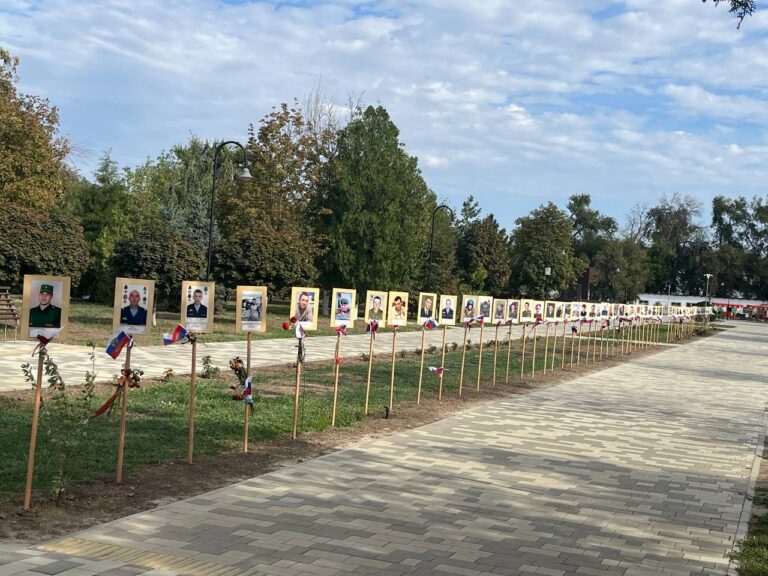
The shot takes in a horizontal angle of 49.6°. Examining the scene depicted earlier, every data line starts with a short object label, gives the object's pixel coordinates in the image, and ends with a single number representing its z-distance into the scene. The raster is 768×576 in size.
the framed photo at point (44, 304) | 7.59
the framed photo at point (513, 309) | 27.88
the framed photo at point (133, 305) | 8.73
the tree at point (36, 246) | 24.70
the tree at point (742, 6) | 7.43
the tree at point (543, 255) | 73.50
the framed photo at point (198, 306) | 11.41
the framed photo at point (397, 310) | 16.44
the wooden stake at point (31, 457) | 6.24
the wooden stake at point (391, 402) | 12.55
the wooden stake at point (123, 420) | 7.25
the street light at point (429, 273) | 46.69
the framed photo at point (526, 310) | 28.42
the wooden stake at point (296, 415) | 9.83
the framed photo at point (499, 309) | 27.21
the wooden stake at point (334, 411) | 10.91
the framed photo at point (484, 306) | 25.53
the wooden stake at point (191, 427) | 8.14
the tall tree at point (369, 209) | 44.19
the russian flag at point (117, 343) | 7.34
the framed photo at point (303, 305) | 12.27
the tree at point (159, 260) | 26.84
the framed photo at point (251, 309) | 10.17
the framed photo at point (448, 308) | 21.12
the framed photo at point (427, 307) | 18.86
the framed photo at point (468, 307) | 22.88
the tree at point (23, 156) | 33.25
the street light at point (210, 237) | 27.72
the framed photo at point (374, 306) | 16.41
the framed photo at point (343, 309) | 14.24
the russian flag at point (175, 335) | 7.88
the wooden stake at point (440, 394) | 14.44
